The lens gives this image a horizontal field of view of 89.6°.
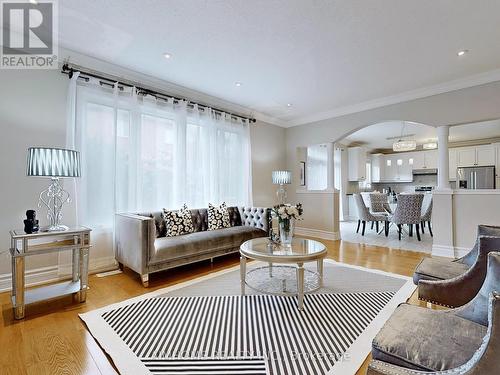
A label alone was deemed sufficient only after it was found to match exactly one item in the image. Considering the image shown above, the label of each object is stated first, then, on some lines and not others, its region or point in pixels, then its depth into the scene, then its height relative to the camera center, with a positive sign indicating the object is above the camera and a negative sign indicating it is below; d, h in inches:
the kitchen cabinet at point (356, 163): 331.3 +36.2
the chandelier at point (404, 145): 253.3 +45.6
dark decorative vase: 91.2 -11.3
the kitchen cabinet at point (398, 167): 347.9 +32.3
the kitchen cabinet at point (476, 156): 284.4 +39.4
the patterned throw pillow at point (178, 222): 141.7 -17.7
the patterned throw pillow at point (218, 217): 161.0 -17.1
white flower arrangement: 111.7 -9.5
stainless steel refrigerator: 282.0 +14.0
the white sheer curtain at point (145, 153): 126.2 +22.9
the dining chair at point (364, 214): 227.2 -21.8
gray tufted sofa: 113.4 -25.7
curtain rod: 120.3 +59.1
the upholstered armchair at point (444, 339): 33.6 -27.2
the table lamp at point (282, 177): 214.1 +11.8
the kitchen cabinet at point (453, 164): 308.5 +31.8
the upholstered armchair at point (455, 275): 64.9 -26.4
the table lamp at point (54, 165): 89.8 +10.2
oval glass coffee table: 92.5 -32.9
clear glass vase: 114.4 -18.3
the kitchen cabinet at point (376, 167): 365.4 +33.7
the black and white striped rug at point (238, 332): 63.1 -42.9
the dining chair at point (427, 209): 213.0 -16.4
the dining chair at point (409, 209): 202.2 -15.4
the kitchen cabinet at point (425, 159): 326.0 +40.5
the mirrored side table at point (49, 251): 85.7 -25.1
